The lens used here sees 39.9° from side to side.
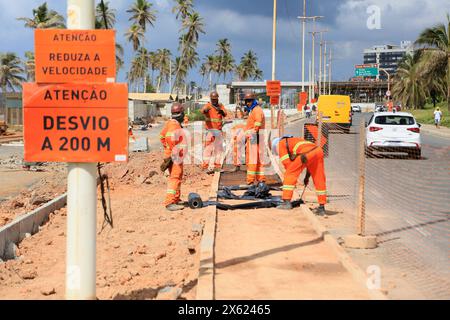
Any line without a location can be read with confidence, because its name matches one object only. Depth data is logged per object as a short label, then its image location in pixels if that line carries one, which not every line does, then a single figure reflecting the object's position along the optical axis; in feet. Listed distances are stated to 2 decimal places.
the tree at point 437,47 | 171.63
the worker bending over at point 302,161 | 33.42
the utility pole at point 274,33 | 111.14
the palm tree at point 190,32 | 281.54
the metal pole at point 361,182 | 27.27
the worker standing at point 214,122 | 49.73
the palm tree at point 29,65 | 219.41
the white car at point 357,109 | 314.76
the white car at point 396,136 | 66.80
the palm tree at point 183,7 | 269.03
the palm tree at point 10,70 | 263.70
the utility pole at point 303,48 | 183.26
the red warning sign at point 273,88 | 90.58
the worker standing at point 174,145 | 33.68
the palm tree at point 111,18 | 229.25
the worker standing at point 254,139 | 42.39
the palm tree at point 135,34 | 281.54
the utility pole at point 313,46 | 237.04
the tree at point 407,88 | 262.96
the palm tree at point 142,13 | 271.90
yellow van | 123.24
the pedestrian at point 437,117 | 147.54
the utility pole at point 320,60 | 270.05
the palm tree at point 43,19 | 178.99
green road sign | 336.08
